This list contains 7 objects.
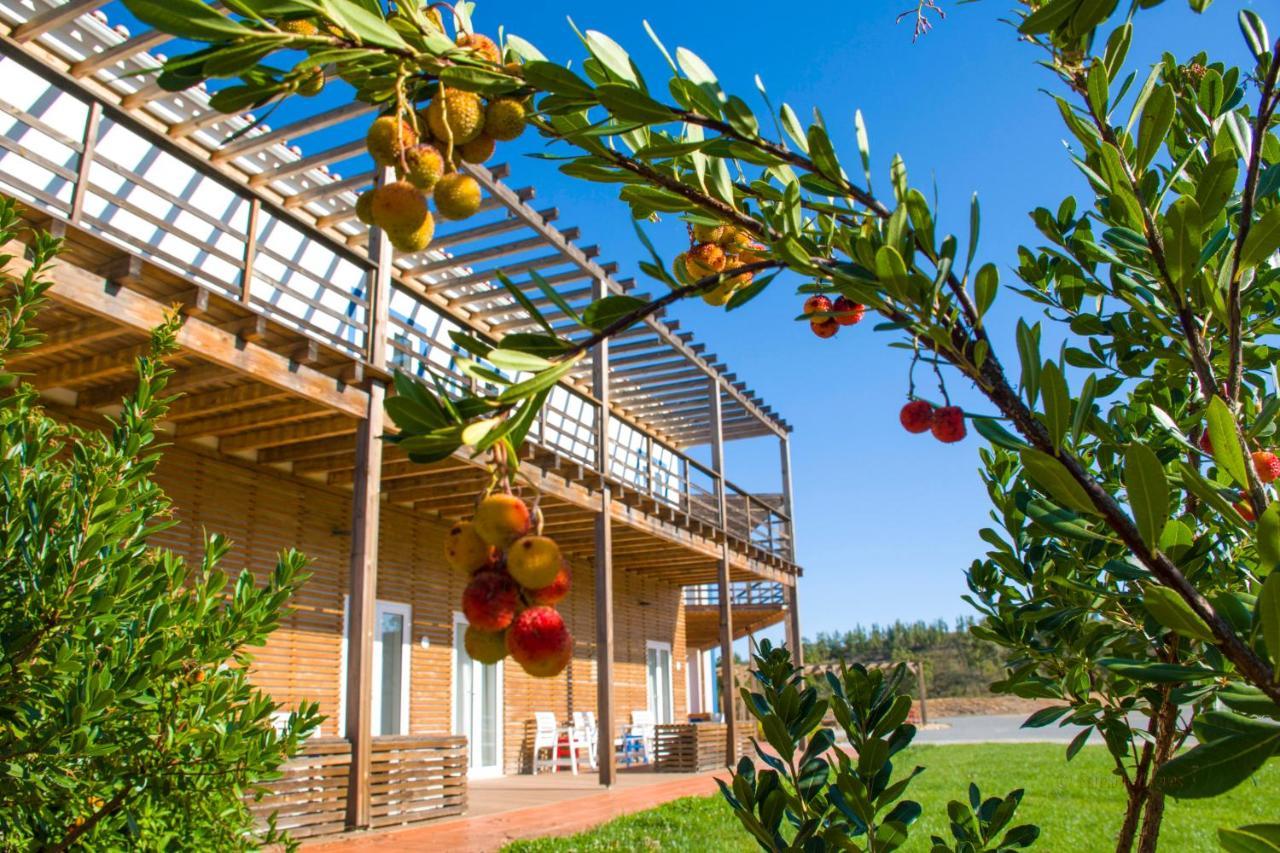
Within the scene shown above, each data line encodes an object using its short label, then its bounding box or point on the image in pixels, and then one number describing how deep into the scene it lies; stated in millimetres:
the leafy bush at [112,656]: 1700
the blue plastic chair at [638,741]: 14523
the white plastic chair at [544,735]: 12523
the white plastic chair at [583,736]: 13133
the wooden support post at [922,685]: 23266
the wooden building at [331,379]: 6398
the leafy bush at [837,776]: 1377
